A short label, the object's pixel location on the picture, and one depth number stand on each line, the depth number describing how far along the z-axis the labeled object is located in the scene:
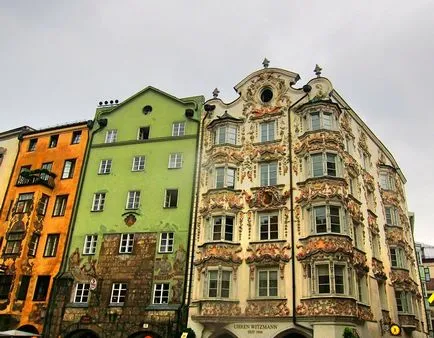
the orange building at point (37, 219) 32.06
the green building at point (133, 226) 29.33
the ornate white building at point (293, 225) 25.72
